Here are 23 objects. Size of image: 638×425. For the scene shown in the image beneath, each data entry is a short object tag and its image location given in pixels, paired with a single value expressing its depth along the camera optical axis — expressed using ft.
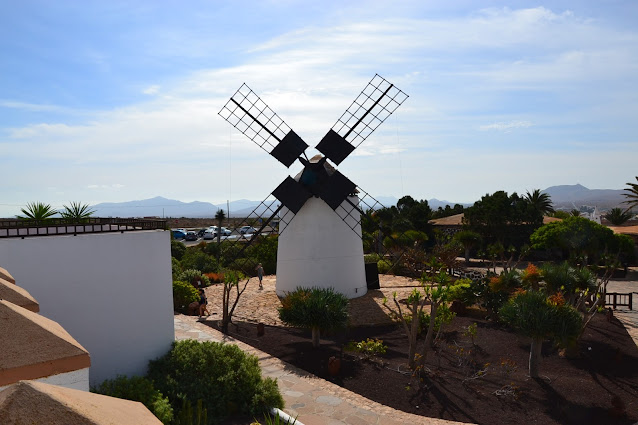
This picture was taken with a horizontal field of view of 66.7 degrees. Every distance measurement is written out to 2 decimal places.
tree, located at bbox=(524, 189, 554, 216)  147.49
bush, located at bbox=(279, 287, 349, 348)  39.60
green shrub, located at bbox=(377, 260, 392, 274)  82.38
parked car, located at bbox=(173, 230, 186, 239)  163.91
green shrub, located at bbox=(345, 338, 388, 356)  38.65
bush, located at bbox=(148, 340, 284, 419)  27.50
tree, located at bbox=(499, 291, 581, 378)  33.27
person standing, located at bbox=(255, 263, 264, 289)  68.67
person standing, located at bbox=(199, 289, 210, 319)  52.80
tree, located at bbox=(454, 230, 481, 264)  100.37
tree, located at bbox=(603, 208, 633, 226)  144.87
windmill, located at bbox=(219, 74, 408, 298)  57.62
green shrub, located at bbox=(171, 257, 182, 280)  69.71
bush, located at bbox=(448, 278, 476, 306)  52.44
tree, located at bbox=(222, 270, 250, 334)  46.10
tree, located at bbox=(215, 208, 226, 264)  120.16
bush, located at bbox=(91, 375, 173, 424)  24.30
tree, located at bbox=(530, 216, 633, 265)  88.58
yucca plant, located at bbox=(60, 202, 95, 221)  36.83
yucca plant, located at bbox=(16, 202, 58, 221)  34.78
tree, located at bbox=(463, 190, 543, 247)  109.50
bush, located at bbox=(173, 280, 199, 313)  55.51
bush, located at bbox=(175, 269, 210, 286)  67.46
